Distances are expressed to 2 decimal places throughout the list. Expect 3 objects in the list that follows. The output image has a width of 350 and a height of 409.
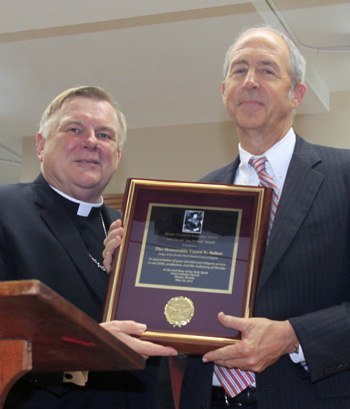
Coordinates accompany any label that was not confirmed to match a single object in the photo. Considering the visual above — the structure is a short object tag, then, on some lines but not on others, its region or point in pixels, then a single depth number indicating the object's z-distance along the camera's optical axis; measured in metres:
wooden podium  1.14
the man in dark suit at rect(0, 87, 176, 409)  2.41
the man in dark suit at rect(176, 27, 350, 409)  2.12
